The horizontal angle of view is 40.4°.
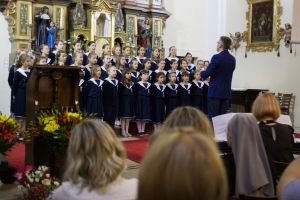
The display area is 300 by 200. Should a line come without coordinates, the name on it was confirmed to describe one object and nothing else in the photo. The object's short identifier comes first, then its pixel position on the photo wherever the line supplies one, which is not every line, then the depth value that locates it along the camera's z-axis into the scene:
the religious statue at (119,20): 10.95
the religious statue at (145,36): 11.49
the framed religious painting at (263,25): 11.83
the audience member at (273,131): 3.21
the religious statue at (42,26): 9.54
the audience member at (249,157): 2.83
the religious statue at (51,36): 9.56
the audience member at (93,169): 1.84
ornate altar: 9.30
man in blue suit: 5.80
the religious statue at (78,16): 10.12
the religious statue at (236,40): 13.01
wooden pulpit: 4.56
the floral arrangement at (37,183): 3.28
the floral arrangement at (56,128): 4.26
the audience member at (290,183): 1.47
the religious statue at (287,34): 11.27
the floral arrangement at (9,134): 4.21
